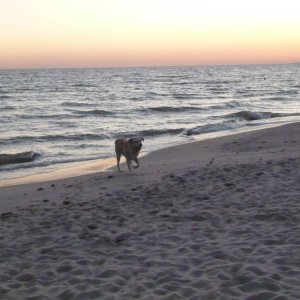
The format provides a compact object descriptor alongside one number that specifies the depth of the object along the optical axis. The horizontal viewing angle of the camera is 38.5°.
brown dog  10.23
